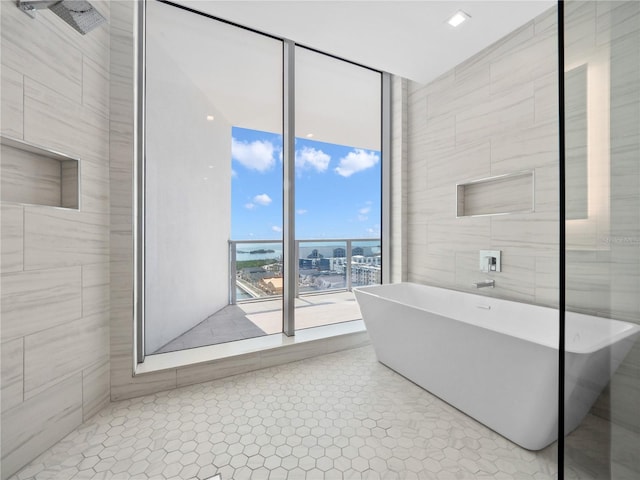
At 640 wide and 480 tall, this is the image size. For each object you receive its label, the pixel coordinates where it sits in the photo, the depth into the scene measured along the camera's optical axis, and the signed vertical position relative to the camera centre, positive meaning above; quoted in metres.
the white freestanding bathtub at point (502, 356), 0.62 -0.62
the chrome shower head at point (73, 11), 1.29 +1.06
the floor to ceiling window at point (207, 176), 2.51 +0.72
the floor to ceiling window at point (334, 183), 3.34 +0.81
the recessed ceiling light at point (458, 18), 1.97 +1.55
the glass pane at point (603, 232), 0.57 +0.01
